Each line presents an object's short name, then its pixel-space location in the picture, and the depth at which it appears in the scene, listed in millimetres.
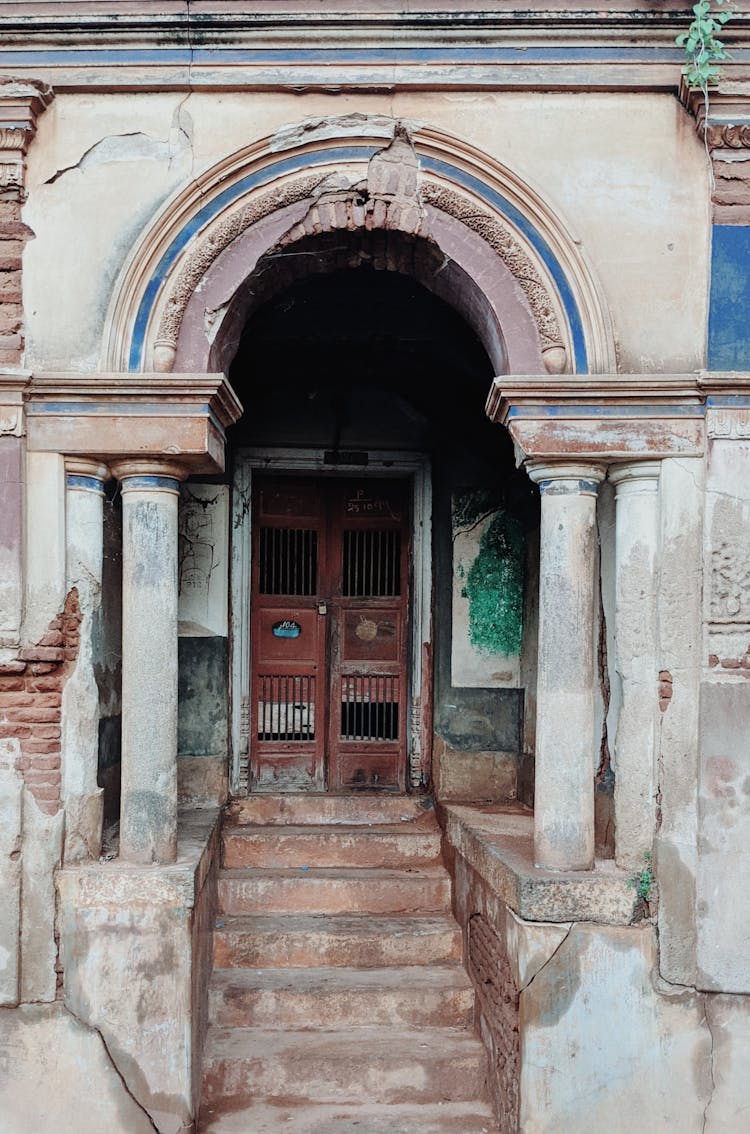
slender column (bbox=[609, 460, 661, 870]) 4480
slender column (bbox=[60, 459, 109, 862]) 4492
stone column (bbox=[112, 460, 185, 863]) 4488
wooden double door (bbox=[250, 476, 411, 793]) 6723
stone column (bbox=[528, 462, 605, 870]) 4441
